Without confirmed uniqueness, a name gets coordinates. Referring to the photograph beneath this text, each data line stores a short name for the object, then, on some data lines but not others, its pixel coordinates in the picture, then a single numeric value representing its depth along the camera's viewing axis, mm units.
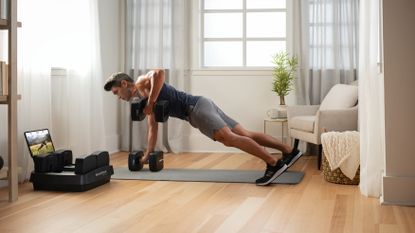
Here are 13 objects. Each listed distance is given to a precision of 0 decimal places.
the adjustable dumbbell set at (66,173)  3850
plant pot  5978
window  6586
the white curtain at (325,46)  6016
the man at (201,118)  4168
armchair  4957
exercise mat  4316
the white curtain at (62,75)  4348
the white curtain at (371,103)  3477
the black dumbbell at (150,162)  4773
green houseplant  6020
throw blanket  4027
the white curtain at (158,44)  6426
